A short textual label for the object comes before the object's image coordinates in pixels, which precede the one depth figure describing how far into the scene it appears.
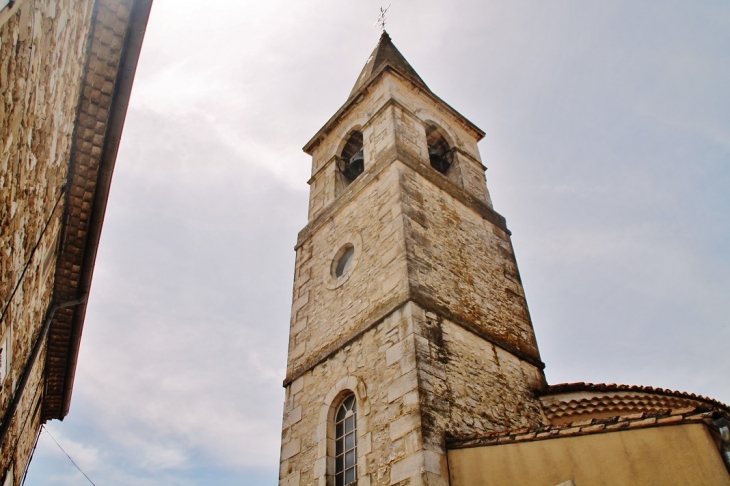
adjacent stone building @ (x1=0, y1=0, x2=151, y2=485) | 3.33
